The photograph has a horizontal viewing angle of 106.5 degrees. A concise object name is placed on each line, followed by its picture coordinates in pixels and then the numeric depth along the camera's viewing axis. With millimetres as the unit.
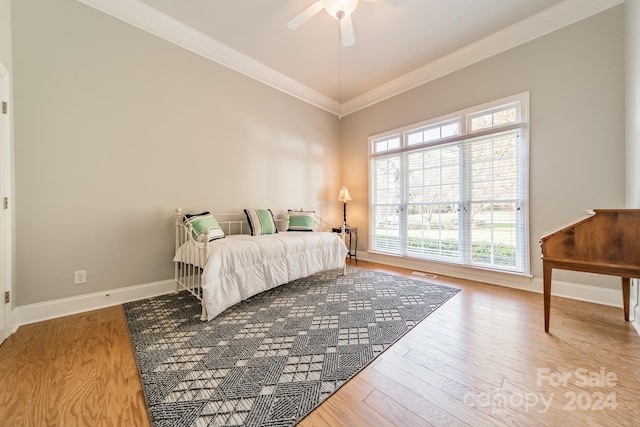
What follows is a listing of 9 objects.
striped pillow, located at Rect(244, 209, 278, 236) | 3021
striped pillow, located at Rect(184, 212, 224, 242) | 2334
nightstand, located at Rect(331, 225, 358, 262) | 4293
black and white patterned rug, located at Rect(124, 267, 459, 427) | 1078
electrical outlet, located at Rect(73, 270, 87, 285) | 2104
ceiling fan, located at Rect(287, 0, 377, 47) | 1992
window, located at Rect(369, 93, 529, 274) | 2725
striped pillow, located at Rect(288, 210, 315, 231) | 3314
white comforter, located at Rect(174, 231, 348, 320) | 1945
